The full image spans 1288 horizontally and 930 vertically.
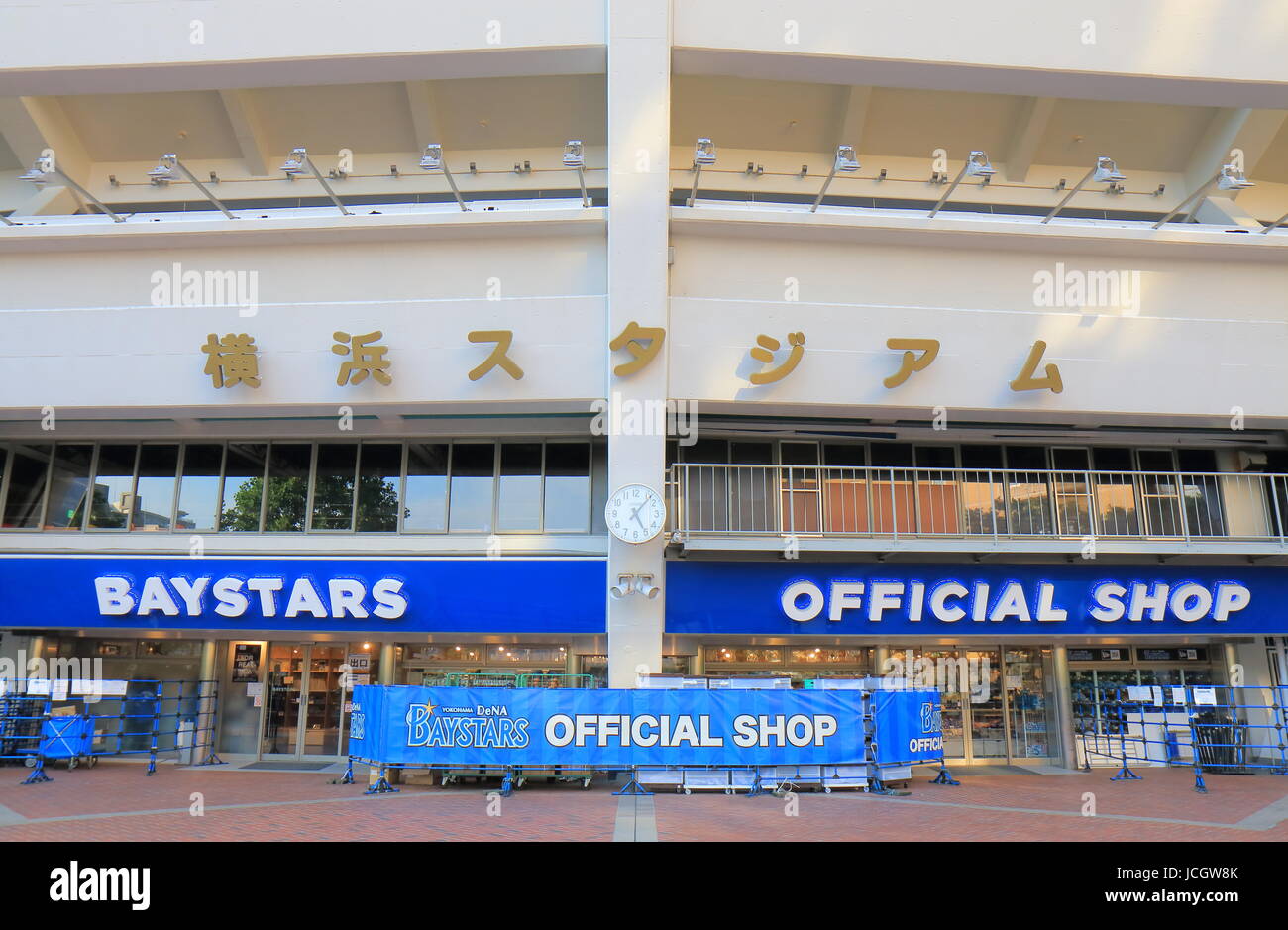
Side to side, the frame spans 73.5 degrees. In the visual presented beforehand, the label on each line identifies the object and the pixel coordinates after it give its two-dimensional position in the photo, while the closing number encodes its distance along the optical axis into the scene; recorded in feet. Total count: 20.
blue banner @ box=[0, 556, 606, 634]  53.21
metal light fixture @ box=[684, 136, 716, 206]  46.98
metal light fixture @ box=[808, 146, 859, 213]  46.91
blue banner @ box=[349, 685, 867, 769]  44.96
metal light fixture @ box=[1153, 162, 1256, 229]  46.43
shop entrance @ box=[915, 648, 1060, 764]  58.44
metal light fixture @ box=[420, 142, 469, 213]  46.93
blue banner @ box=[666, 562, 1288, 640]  53.16
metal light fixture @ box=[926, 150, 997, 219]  45.29
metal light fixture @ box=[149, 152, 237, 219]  46.75
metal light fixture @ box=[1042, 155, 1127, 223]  45.98
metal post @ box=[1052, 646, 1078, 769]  57.62
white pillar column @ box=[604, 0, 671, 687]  50.01
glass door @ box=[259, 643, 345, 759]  58.29
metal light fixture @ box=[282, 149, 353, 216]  47.75
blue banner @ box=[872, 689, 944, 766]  46.73
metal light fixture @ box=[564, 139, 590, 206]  47.21
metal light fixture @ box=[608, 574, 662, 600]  49.83
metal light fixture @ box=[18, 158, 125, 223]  47.34
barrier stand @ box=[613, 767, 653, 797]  44.42
